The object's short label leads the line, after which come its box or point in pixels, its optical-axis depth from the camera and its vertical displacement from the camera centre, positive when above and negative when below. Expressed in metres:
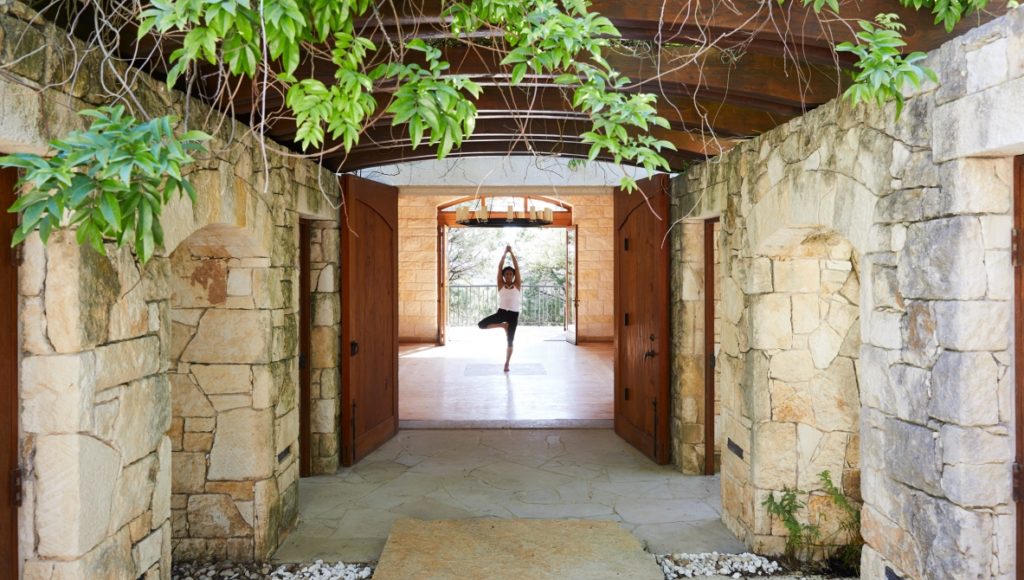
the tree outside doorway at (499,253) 18.55 +0.95
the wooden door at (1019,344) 2.00 -0.18
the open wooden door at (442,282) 11.46 +0.11
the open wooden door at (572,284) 11.45 +0.06
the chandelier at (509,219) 7.93 +0.86
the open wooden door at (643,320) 4.66 -0.25
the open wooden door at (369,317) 4.69 -0.21
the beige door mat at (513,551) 3.06 -1.25
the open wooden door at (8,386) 1.85 -0.25
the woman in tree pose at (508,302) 8.69 -0.18
